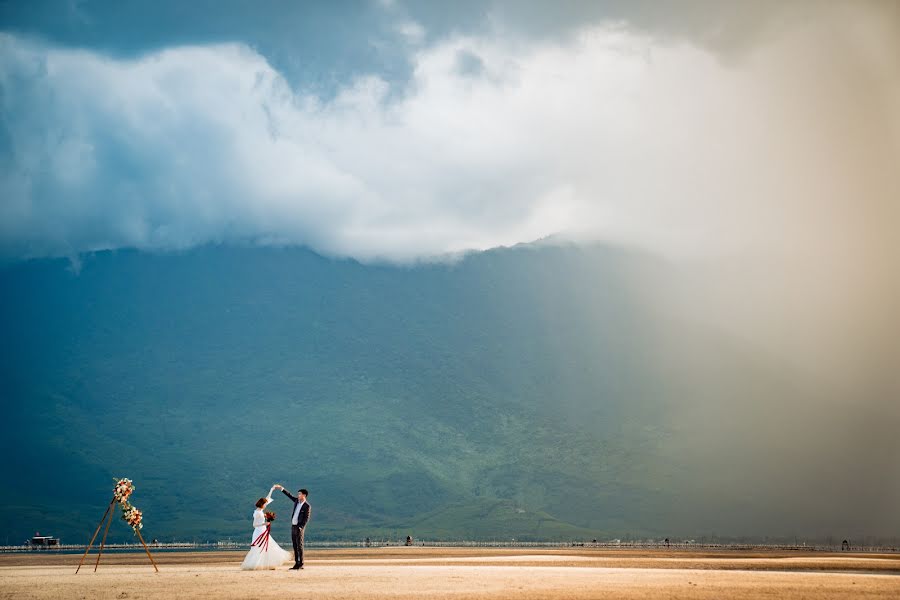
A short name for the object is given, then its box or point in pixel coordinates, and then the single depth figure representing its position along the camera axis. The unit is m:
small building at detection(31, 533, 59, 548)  135.76
